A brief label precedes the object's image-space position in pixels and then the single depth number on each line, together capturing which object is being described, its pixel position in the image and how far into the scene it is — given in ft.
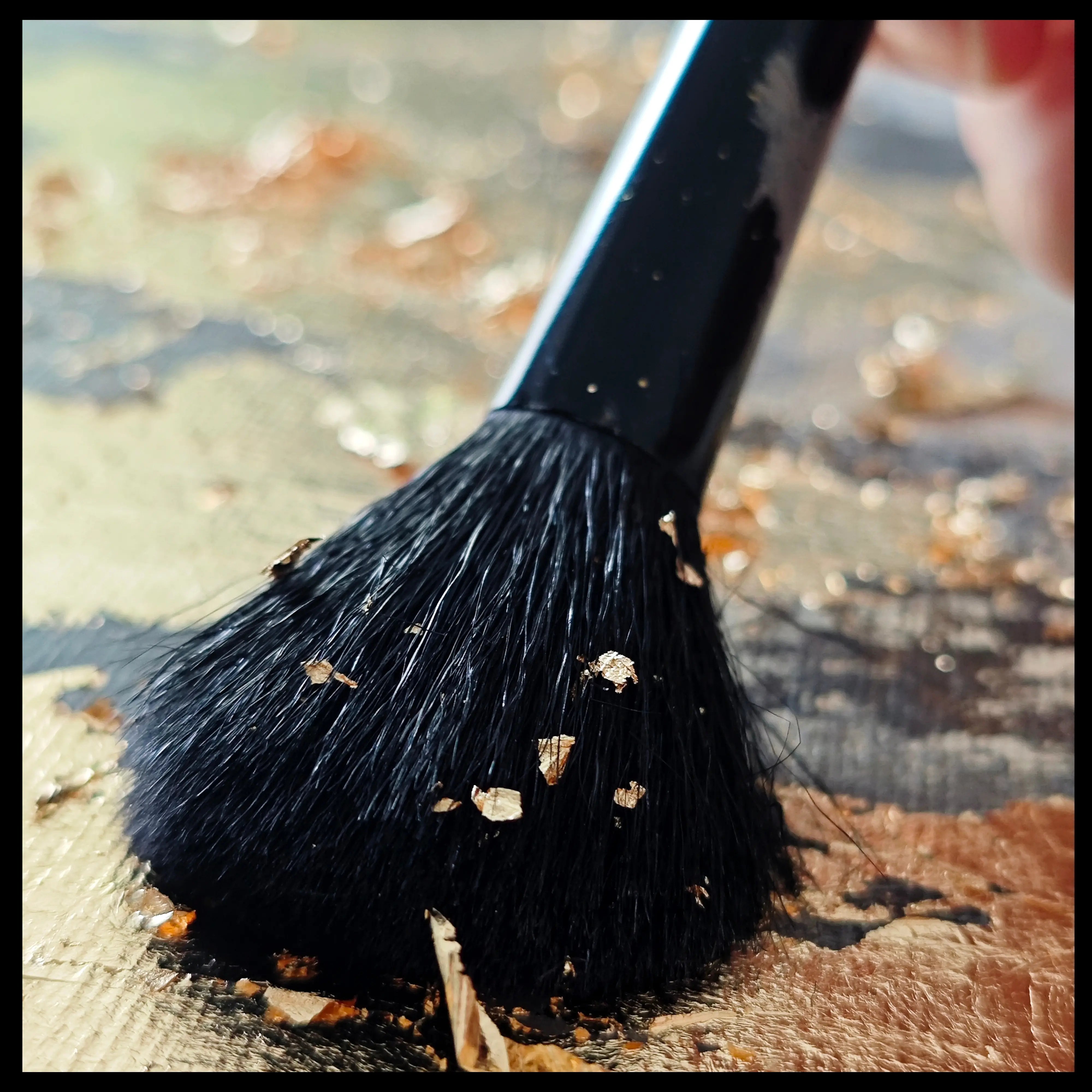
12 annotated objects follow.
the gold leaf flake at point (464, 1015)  0.30
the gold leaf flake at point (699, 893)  0.31
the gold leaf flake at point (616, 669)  0.32
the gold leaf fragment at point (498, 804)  0.30
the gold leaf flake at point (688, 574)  0.35
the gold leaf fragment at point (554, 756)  0.31
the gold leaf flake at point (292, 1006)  0.30
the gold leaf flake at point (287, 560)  0.35
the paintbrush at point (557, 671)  0.30
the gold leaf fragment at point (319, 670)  0.32
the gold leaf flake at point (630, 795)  0.31
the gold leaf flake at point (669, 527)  0.35
